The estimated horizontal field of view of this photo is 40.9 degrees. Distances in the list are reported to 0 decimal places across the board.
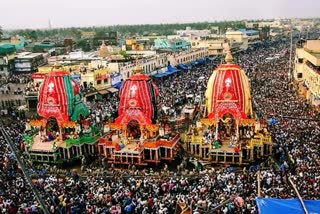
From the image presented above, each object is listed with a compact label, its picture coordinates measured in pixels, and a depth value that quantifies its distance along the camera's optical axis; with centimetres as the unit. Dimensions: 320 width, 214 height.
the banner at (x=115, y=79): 5624
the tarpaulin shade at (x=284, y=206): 1151
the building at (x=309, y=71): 4203
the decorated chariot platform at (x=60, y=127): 3152
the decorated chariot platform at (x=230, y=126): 2955
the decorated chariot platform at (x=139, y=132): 3022
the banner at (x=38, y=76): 5381
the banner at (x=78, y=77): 5306
